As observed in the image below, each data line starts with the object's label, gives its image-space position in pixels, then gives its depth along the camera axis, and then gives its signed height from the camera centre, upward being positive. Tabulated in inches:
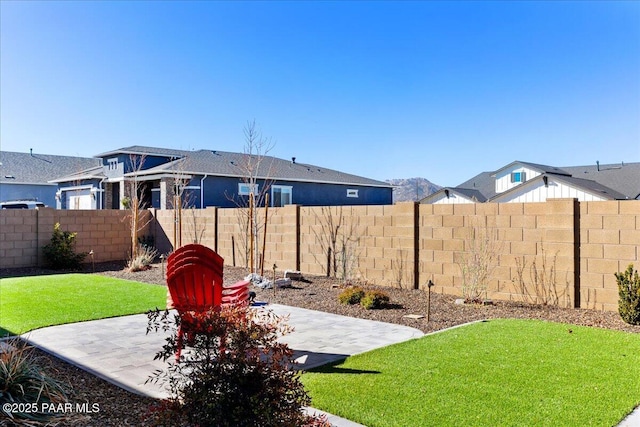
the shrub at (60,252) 563.5 -38.8
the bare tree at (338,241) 441.1 -20.4
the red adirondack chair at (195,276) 216.2 -26.3
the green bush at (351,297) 344.8 -57.0
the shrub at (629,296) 265.3 -44.2
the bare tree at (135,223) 604.5 -4.6
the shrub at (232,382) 99.0 -35.4
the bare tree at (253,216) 504.1 +3.5
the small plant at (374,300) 328.2 -56.9
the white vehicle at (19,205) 827.4 +27.4
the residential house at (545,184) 985.5 +85.4
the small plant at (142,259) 554.6 -48.9
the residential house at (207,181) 895.1 +83.9
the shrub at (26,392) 121.9 -48.9
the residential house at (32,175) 1239.5 +125.7
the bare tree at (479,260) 346.6 -30.9
